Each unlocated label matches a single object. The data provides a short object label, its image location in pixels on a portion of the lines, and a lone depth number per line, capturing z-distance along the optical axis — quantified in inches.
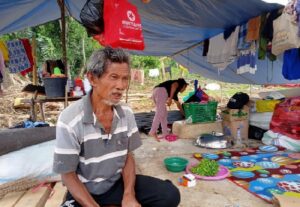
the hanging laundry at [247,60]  193.9
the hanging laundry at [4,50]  227.0
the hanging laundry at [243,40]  191.5
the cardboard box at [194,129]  202.1
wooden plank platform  81.0
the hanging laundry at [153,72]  565.0
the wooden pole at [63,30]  177.2
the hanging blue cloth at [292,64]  159.3
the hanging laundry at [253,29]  174.7
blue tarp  161.3
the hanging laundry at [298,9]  126.9
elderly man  62.7
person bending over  204.1
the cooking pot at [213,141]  170.1
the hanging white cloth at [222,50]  207.5
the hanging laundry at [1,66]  199.0
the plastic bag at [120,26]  98.6
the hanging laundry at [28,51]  248.8
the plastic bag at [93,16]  102.3
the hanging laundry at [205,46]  251.8
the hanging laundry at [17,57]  241.9
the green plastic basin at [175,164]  128.8
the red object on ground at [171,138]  196.0
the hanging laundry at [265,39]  165.3
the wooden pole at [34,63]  241.6
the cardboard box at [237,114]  193.3
